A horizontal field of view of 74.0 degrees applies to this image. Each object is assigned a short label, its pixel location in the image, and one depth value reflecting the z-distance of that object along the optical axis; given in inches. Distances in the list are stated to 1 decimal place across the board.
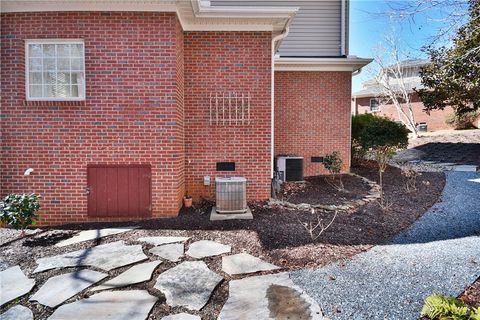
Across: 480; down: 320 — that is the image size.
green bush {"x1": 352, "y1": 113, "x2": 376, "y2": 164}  435.8
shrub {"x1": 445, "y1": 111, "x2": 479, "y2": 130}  754.2
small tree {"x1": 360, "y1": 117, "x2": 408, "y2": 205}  362.0
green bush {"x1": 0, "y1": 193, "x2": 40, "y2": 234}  178.9
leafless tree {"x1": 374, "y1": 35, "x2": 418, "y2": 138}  826.2
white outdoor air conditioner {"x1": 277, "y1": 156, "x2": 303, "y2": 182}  347.6
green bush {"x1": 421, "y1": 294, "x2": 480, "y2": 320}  100.9
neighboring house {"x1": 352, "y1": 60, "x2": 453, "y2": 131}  868.6
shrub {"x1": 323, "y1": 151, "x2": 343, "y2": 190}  362.0
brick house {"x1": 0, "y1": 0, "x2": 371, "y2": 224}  217.8
